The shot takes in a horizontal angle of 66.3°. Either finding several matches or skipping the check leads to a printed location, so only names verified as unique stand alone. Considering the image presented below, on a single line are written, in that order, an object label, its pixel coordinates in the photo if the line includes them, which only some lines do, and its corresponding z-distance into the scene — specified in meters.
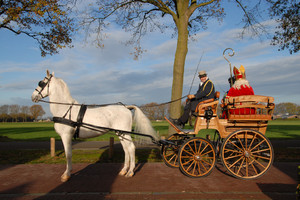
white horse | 6.08
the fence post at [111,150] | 8.77
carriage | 5.89
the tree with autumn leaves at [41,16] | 10.77
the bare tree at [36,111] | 108.88
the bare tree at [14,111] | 103.03
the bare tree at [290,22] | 10.88
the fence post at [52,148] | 9.39
